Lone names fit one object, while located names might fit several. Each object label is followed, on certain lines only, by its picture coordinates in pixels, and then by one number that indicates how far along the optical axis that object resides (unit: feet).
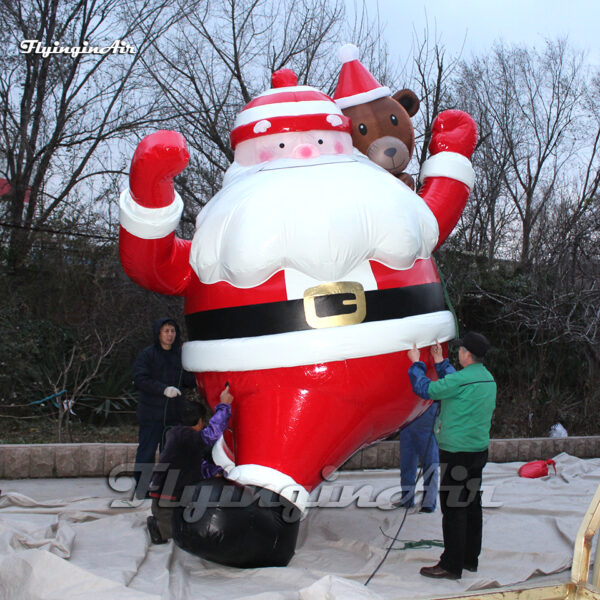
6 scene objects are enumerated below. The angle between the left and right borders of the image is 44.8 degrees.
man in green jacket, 11.16
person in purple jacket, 11.86
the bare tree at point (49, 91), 32.73
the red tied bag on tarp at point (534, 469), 18.72
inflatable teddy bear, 13.51
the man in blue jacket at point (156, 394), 15.99
